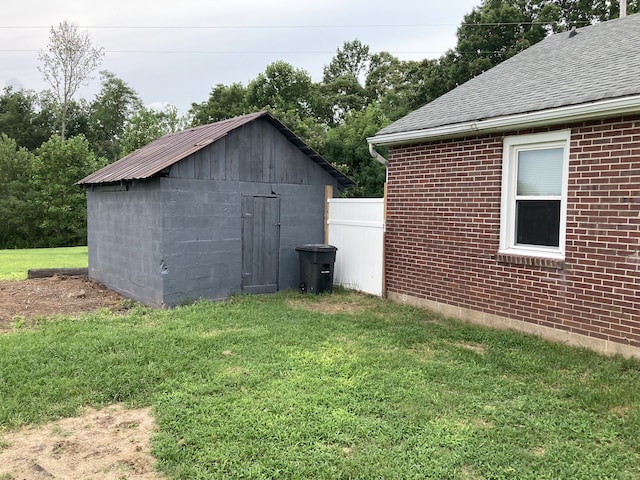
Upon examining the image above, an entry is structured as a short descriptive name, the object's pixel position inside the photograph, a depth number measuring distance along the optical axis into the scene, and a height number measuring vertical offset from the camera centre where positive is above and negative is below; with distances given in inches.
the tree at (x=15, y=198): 1245.1 -2.0
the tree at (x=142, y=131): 946.8 +148.9
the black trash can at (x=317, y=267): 358.9 -48.2
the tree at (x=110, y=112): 1740.9 +327.0
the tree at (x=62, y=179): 1185.4 +47.1
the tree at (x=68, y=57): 1312.7 +395.6
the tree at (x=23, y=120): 1579.7 +260.0
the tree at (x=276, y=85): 1317.7 +325.8
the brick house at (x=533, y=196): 211.2 +5.7
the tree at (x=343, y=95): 1450.5 +332.9
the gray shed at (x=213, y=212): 319.6 -7.9
